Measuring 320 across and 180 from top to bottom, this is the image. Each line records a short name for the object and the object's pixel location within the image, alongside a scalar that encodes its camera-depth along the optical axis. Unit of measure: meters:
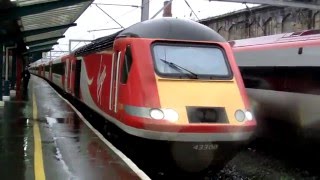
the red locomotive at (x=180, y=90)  8.00
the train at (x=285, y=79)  9.65
